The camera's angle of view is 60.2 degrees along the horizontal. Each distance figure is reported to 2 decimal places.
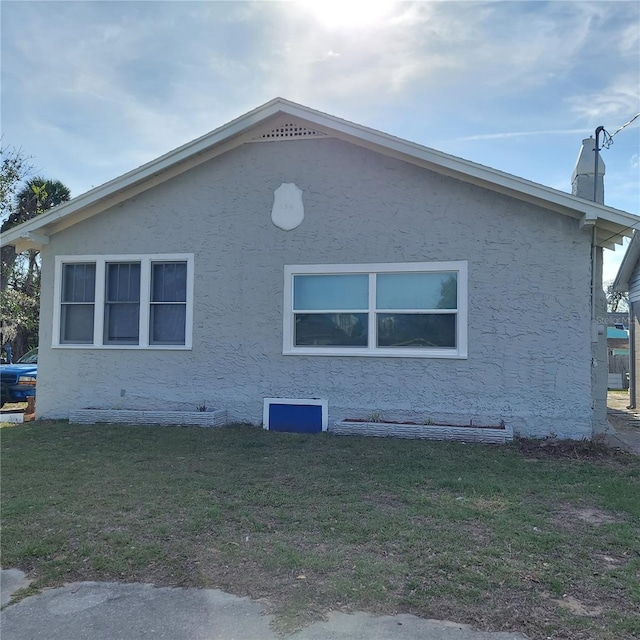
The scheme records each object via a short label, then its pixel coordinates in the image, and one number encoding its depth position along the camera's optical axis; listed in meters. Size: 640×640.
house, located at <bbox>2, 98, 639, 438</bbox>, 8.45
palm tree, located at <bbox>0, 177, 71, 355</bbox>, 23.52
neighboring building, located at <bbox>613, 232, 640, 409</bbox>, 14.29
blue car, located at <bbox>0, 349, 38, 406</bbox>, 12.99
